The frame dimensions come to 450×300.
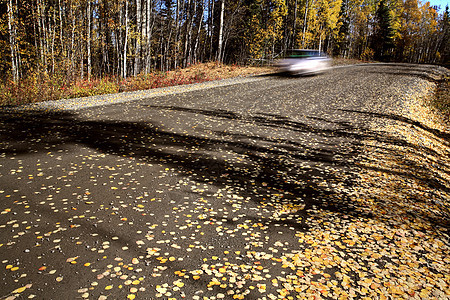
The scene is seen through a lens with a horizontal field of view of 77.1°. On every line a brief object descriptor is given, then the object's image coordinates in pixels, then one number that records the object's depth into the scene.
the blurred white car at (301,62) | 21.75
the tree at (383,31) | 49.41
